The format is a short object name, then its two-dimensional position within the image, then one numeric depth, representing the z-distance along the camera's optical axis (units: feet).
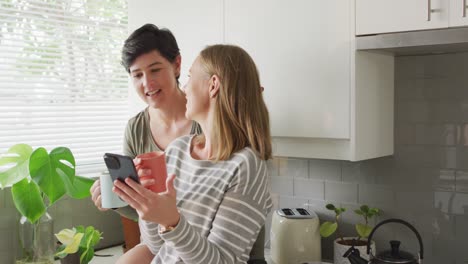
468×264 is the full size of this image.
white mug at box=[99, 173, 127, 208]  5.34
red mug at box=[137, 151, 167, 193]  4.58
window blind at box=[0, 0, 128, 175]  7.86
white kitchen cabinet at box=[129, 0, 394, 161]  6.19
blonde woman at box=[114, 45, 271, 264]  5.02
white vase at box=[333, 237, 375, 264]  7.03
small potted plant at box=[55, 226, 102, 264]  7.15
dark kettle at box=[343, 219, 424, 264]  5.91
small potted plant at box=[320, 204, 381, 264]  7.13
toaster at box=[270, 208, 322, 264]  7.30
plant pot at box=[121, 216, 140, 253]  8.17
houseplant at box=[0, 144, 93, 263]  6.94
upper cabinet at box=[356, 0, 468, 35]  5.46
